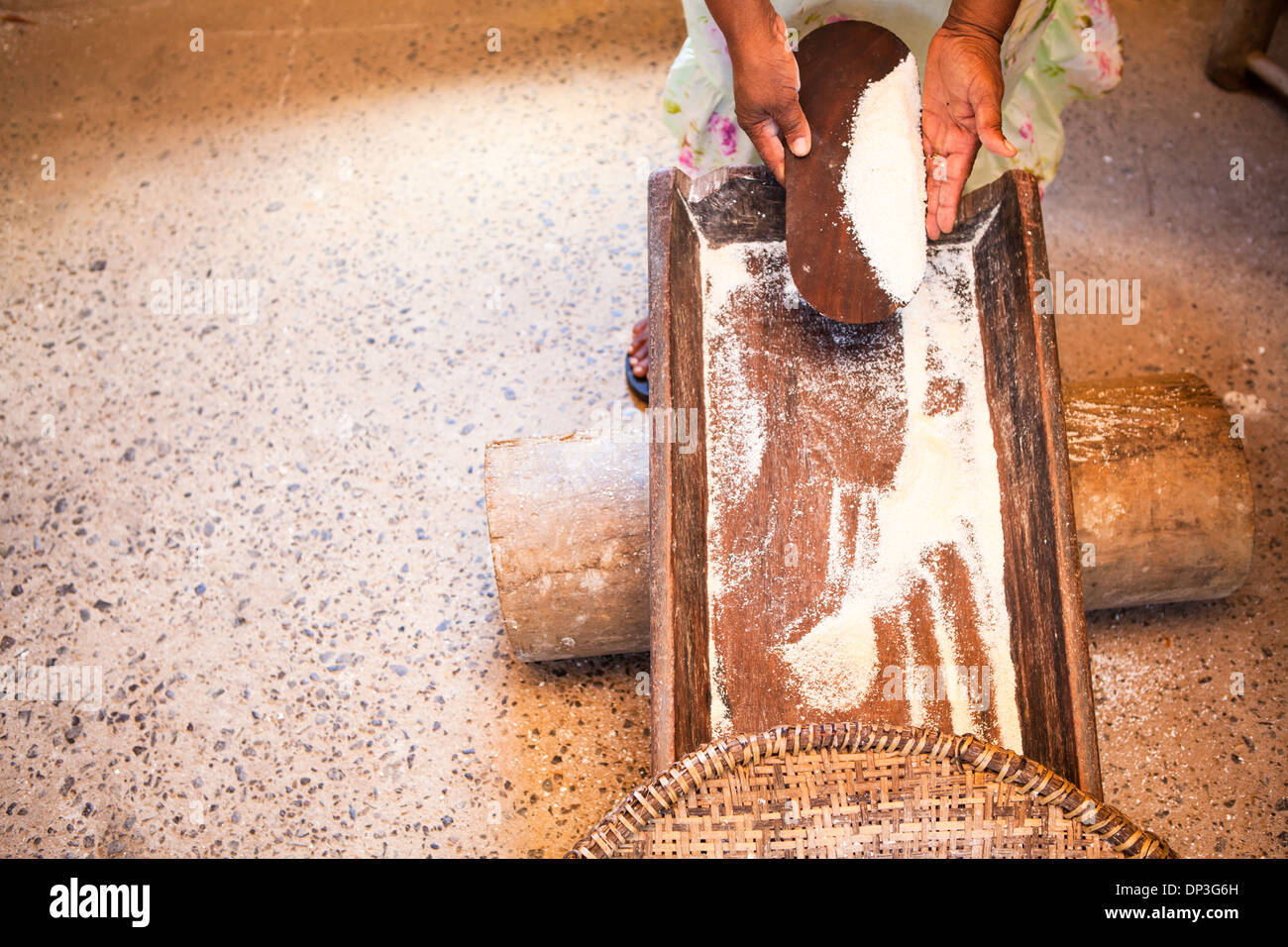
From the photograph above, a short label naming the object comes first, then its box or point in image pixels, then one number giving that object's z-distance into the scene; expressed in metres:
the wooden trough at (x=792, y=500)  1.64
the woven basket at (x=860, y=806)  1.24
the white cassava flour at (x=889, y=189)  1.75
